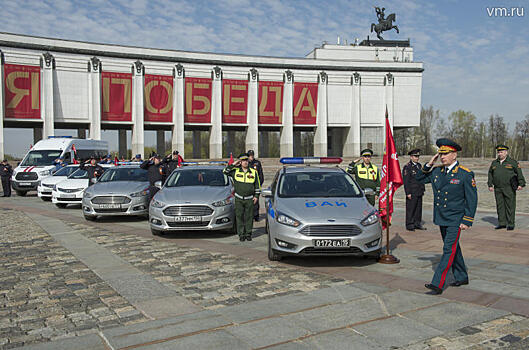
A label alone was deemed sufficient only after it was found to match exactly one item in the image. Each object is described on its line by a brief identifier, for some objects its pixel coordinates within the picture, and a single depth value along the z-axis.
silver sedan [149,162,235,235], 9.73
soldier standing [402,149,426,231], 10.88
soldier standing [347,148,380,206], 10.52
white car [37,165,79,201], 19.34
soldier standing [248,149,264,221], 12.18
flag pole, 7.36
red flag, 7.52
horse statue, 68.19
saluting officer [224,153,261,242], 9.66
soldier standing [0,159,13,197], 22.64
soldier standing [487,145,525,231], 10.72
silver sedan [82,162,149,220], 12.30
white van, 22.95
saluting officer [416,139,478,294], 5.48
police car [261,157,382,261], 6.87
